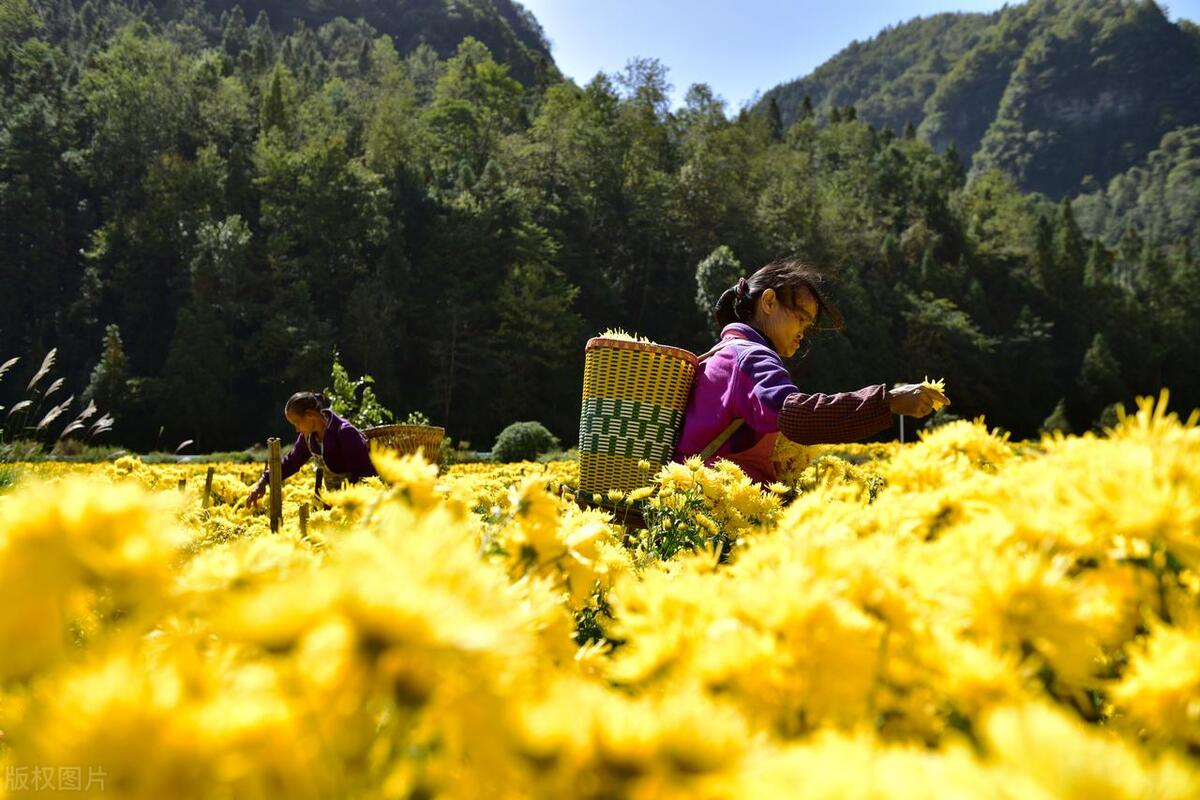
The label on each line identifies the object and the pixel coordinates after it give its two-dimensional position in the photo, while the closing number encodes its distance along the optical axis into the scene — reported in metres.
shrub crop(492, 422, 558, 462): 14.44
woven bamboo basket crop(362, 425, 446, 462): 5.87
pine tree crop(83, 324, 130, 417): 24.53
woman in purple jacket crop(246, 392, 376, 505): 4.67
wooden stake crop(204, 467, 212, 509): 3.32
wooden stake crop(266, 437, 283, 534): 2.53
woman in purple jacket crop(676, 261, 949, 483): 2.47
